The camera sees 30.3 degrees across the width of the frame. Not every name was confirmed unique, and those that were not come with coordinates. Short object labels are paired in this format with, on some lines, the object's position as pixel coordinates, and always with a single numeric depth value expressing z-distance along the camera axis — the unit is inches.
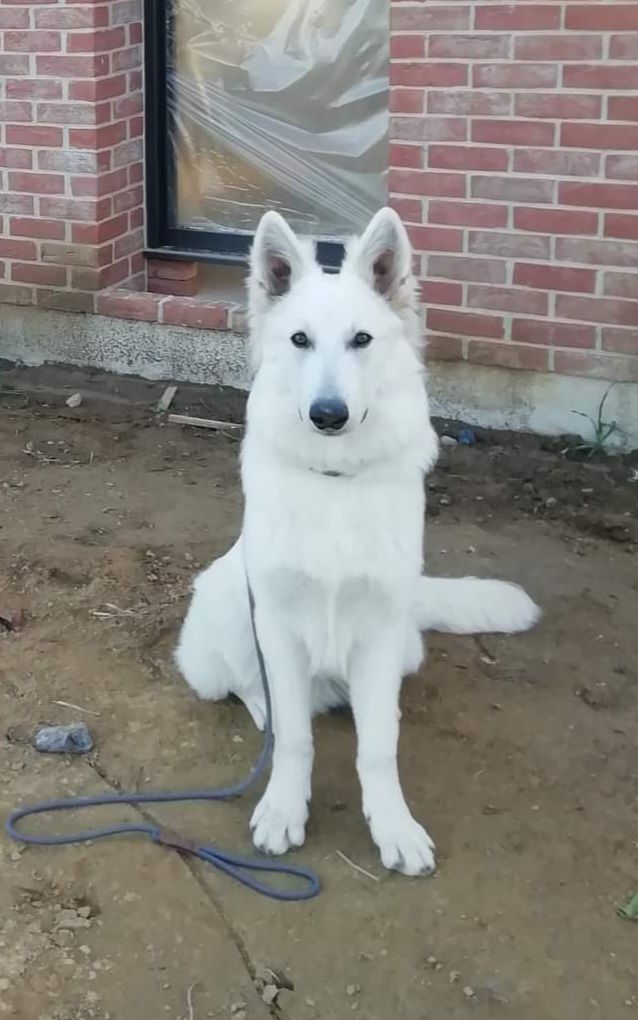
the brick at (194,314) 215.0
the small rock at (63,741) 120.1
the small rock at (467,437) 196.0
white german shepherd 102.9
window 216.5
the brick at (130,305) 219.8
